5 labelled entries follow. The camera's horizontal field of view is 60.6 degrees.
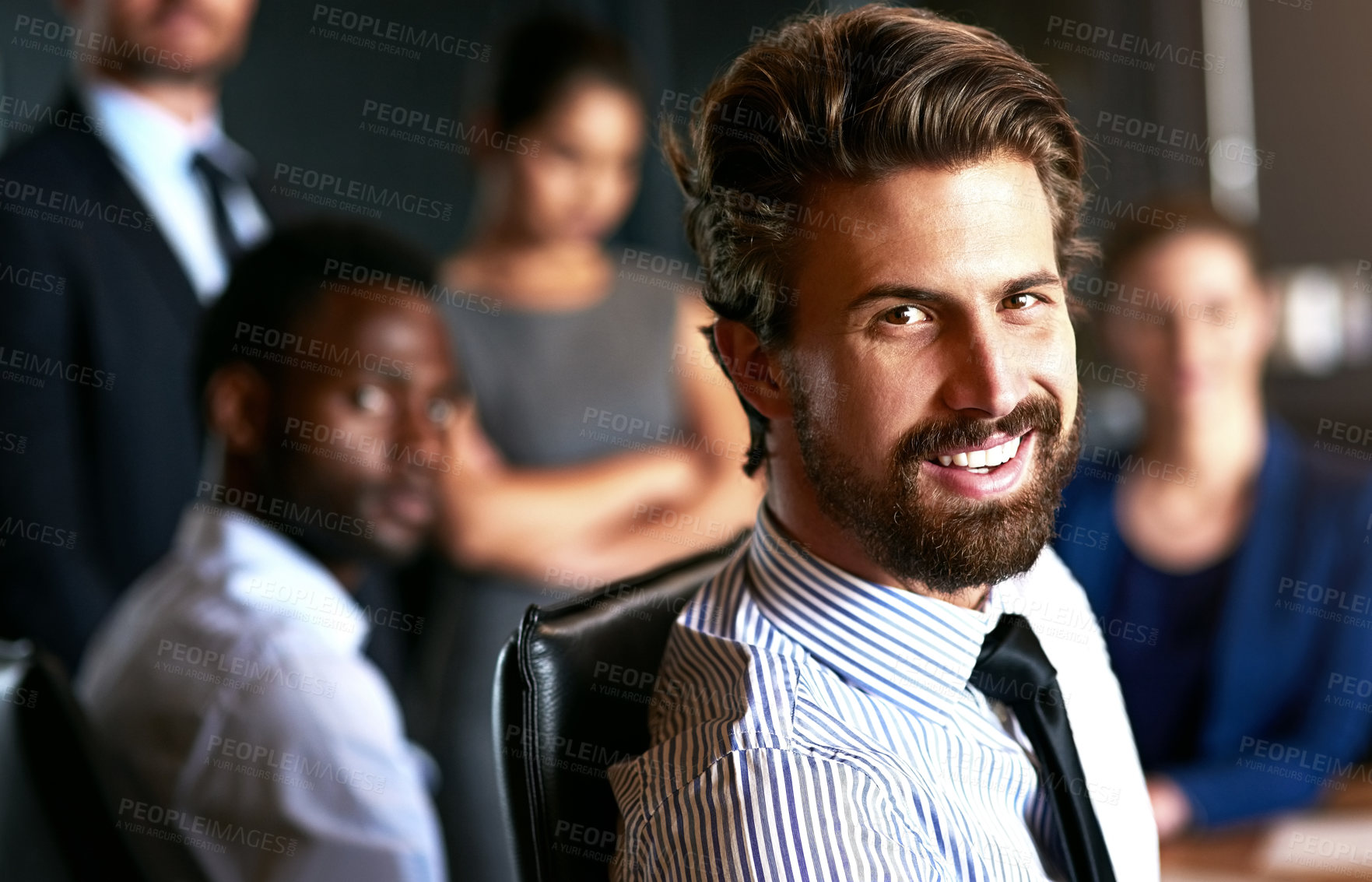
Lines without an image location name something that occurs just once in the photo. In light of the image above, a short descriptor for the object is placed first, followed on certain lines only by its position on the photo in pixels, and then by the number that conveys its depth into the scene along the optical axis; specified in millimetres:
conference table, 2256
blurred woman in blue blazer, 2572
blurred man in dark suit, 2412
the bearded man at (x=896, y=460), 947
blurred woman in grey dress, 2707
